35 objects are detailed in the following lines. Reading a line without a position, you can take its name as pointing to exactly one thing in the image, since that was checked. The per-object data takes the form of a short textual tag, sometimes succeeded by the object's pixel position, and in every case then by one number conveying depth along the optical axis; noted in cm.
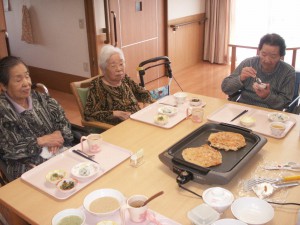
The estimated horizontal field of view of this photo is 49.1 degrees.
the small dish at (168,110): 210
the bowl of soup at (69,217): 120
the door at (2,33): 317
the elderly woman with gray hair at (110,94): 231
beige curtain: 576
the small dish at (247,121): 194
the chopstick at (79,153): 165
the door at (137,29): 424
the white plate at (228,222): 117
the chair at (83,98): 226
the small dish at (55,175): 145
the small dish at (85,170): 149
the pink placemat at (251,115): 191
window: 527
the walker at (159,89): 277
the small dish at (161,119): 198
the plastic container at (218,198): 126
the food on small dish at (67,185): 139
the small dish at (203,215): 118
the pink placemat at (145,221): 122
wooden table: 129
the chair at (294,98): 244
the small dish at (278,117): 200
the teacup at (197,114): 201
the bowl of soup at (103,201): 127
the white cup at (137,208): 120
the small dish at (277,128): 182
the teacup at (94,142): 169
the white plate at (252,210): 121
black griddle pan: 145
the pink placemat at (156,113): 204
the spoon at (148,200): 122
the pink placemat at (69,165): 143
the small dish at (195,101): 226
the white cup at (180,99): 231
